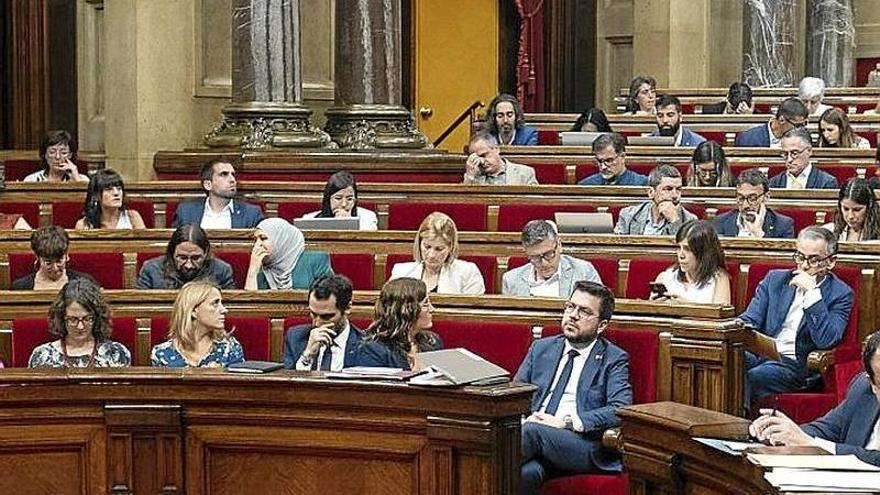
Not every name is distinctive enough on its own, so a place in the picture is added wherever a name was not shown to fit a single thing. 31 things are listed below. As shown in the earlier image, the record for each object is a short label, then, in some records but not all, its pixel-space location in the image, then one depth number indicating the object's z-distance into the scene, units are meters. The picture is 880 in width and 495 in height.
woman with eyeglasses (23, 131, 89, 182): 10.94
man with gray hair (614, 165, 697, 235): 8.62
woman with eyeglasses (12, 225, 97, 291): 7.56
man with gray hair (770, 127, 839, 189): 9.81
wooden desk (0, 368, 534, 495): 5.12
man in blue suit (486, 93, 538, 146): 12.02
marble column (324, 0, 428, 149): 11.30
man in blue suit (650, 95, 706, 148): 12.10
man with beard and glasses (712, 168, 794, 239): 8.44
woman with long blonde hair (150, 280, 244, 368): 6.37
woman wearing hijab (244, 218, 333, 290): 7.89
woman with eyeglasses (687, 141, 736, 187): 9.64
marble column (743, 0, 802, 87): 16.94
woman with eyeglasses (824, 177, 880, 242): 7.81
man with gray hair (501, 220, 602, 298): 7.39
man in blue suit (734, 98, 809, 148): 11.83
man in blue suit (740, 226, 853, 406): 7.01
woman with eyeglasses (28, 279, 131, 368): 6.30
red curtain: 18.50
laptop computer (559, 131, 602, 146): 11.84
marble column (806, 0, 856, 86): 18.33
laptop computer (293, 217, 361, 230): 8.50
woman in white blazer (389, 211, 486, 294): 7.59
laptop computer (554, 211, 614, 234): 8.43
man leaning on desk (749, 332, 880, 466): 4.41
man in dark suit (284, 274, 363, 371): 6.22
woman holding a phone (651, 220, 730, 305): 7.23
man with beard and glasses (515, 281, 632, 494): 5.87
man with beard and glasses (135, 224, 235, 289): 7.61
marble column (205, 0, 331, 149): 10.80
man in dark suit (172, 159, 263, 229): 9.23
